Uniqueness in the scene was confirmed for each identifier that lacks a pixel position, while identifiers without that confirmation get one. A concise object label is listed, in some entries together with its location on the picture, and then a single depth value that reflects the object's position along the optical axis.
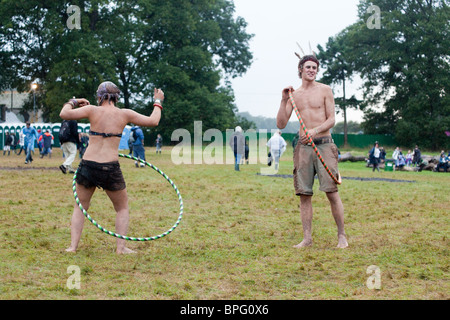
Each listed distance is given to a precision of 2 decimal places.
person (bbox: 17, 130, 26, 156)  36.62
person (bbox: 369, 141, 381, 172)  27.33
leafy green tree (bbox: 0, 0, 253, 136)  44.97
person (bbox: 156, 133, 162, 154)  44.29
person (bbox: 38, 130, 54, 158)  35.76
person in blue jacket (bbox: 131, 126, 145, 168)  21.58
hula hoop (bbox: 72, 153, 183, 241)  6.45
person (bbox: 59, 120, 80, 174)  17.83
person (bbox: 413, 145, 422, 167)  33.84
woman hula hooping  6.60
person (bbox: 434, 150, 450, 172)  30.19
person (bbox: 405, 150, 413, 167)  34.47
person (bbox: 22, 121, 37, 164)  26.99
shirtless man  7.21
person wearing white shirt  24.65
